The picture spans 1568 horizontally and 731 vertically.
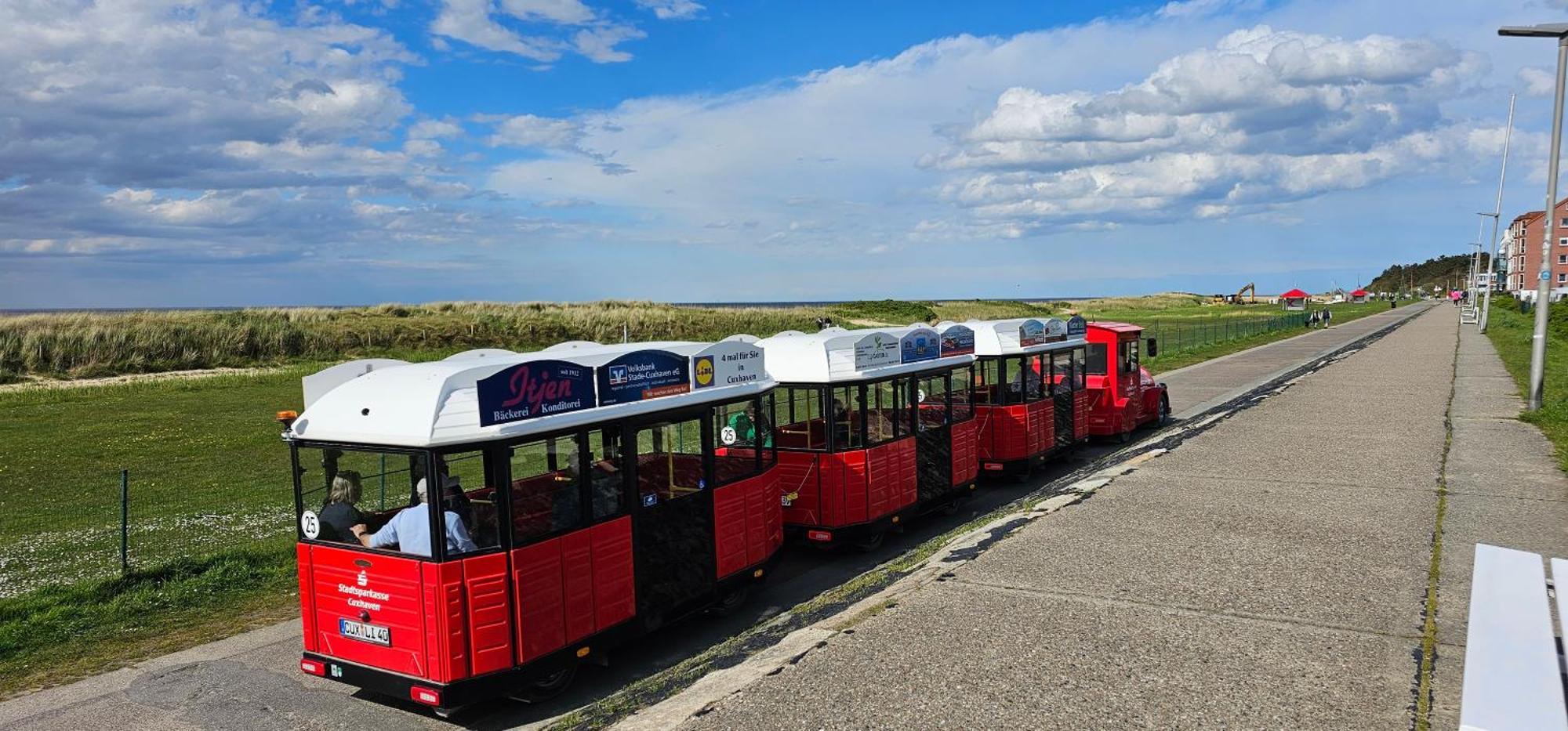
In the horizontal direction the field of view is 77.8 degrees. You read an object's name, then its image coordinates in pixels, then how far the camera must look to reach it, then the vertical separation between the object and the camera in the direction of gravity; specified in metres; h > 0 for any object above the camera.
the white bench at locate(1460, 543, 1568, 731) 4.43 -1.97
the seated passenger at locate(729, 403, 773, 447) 10.11 -1.41
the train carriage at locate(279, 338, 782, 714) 6.76 -1.69
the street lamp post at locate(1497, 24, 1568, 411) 18.42 +0.08
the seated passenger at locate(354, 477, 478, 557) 6.84 -1.63
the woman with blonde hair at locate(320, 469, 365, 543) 7.25 -1.58
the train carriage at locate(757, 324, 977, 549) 11.17 -1.71
